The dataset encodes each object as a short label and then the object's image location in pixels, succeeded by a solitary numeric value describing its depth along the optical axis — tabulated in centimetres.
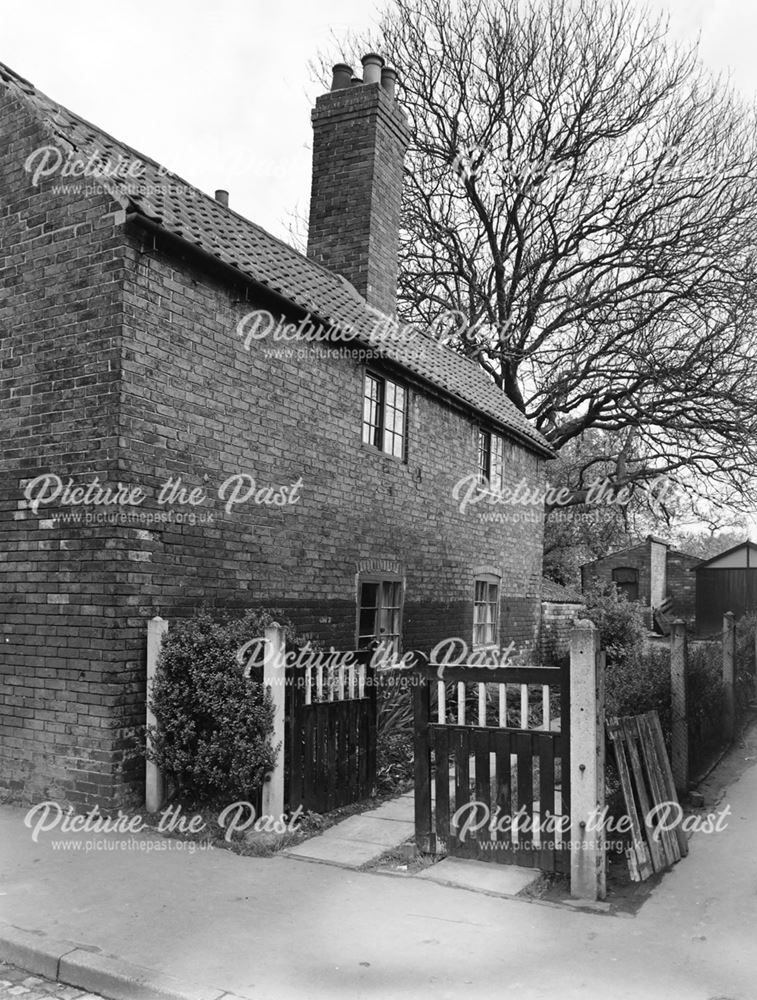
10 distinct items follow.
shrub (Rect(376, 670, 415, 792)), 868
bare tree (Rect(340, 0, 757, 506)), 2266
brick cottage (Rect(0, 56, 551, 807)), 737
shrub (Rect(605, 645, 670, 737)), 770
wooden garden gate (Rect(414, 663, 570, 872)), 573
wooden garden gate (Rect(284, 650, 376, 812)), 701
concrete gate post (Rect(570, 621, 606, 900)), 542
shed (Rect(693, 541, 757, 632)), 3089
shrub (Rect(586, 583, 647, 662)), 1998
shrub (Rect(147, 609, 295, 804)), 678
